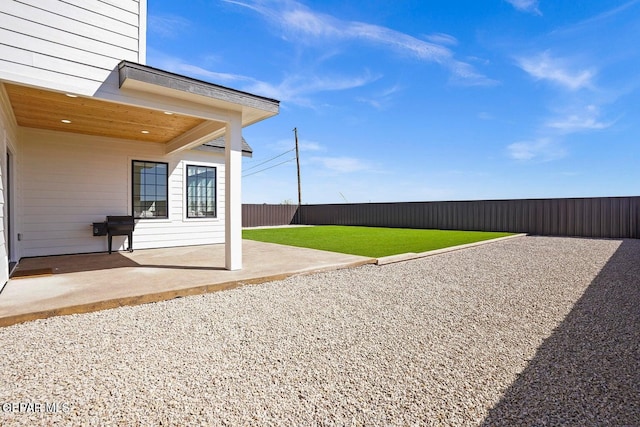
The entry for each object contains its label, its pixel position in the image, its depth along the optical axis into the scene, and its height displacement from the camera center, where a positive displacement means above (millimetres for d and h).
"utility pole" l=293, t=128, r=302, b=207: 18766 +3092
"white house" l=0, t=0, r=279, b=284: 3332 +1266
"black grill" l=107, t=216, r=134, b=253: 5906 -301
